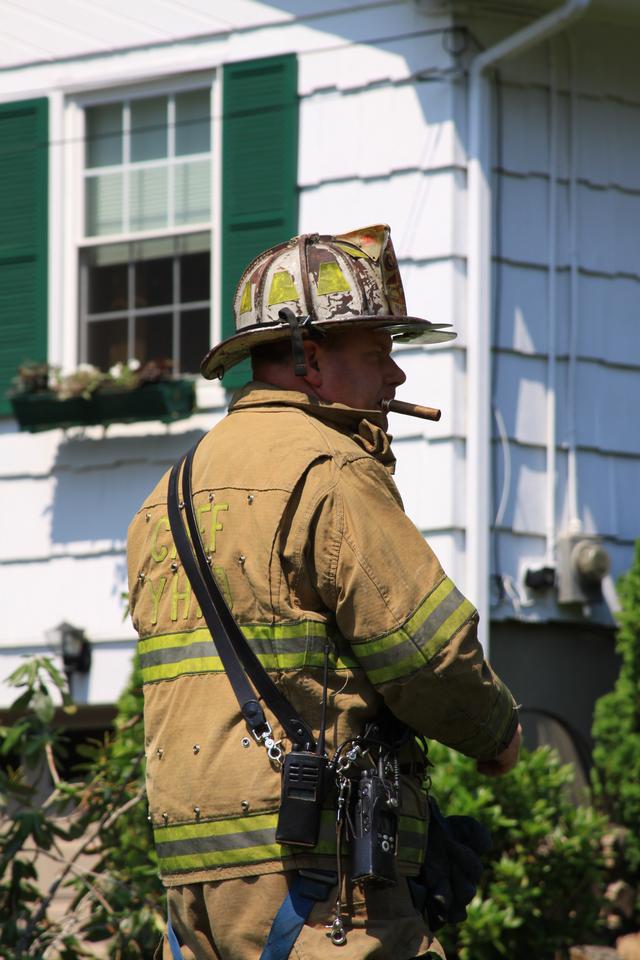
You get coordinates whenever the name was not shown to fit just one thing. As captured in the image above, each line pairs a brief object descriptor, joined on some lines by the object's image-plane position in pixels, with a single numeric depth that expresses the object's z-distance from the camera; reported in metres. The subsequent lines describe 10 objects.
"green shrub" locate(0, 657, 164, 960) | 10.88
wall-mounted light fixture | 16.06
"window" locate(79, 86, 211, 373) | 16.70
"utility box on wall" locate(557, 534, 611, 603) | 15.13
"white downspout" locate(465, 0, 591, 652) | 14.75
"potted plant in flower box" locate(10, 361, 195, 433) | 15.86
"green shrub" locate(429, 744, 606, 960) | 12.28
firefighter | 6.53
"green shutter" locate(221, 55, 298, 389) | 15.91
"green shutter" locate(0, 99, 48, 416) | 16.89
